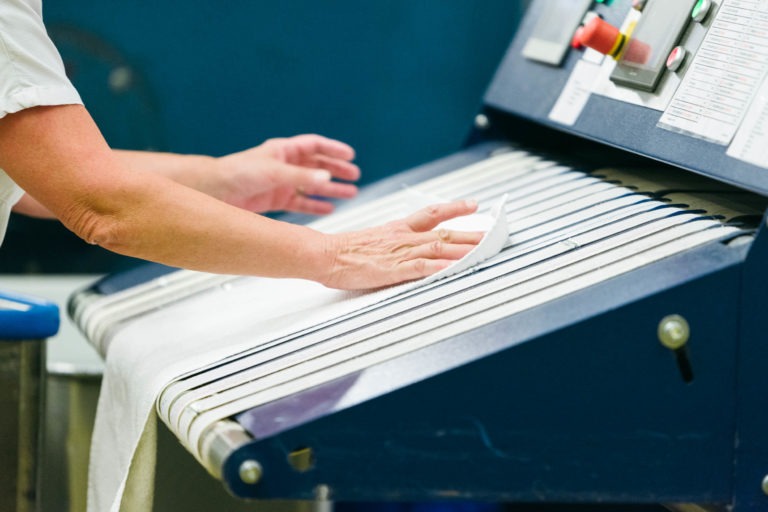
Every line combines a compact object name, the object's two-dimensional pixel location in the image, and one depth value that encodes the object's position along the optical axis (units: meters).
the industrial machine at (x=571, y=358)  2.41
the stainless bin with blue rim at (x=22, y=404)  2.81
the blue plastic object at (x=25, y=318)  2.80
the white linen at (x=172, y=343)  2.61
